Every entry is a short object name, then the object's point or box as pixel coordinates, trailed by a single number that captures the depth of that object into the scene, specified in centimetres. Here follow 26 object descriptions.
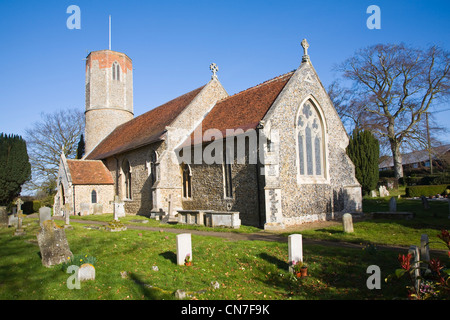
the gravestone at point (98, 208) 2278
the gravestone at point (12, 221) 1529
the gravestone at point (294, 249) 732
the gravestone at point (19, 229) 1159
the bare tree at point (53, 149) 3925
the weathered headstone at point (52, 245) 732
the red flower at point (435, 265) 474
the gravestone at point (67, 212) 1459
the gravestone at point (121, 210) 1972
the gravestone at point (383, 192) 2664
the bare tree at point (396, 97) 2975
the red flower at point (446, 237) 483
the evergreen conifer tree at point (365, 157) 2553
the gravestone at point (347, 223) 1099
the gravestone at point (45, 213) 1030
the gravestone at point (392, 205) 1536
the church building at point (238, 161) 1390
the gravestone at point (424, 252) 623
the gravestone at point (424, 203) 1758
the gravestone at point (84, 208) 2203
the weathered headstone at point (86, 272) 630
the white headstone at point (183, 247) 773
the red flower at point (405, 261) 496
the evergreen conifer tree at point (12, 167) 2605
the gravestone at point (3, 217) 1586
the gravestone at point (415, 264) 533
